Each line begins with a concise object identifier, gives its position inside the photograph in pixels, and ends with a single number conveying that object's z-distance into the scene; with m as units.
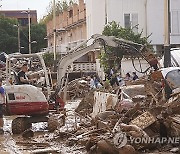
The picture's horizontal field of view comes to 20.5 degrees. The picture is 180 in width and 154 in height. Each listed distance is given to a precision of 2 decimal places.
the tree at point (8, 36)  86.12
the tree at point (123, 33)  38.47
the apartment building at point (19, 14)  124.01
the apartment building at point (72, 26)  58.12
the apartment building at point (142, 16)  45.09
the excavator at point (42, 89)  15.95
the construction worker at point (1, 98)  15.68
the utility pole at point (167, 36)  19.66
